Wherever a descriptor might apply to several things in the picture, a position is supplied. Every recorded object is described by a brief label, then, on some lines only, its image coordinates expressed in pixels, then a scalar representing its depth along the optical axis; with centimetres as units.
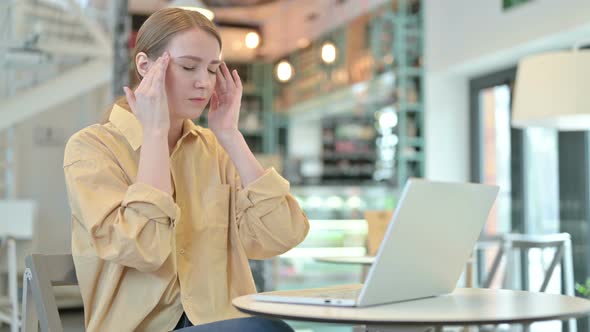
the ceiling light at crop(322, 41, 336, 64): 847
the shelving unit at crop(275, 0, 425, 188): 774
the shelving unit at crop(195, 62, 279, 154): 1066
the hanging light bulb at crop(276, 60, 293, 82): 892
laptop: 122
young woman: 155
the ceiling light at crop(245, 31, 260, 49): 817
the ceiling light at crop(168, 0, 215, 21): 525
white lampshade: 395
